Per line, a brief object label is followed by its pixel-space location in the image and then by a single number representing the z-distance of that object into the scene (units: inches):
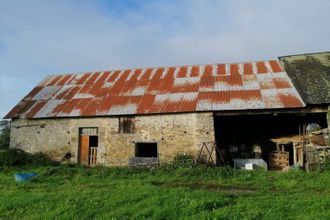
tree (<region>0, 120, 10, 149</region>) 1273.9
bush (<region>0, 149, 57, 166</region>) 684.1
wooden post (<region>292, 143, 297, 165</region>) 648.9
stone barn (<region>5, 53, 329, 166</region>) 653.3
